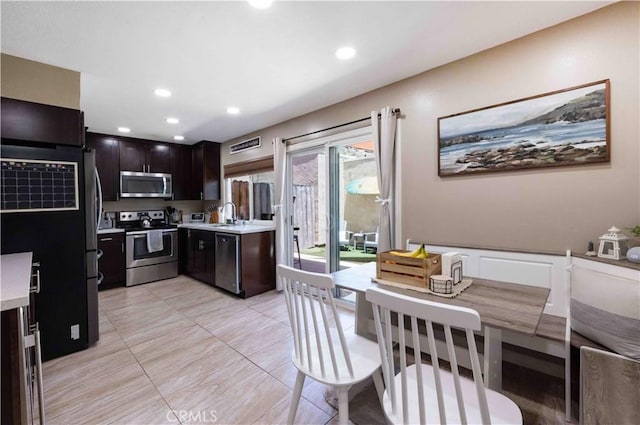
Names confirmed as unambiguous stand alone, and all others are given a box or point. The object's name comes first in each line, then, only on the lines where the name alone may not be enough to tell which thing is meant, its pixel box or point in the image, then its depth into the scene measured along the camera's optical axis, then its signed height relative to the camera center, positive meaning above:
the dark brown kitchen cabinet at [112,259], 4.02 -0.69
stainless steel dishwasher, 3.66 -0.70
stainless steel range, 4.23 -0.57
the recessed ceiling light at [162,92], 2.85 +1.23
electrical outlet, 2.35 -1.00
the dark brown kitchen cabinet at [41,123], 2.06 +0.70
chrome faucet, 4.85 -0.05
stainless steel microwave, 4.57 +0.45
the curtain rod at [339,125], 2.69 +0.96
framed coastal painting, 1.75 +0.52
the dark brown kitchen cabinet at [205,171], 5.05 +0.73
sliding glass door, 3.29 +0.16
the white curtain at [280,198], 3.88 +0.16
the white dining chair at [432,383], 0.85 -0.62
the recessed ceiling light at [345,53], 2.13 +1.21
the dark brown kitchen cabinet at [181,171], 5.12 +0.74
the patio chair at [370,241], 3.31 -0.39
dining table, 1.15 -0.46
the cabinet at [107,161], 4.38 +0.81
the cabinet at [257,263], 3.68 -0.73
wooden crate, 1.59 -0.36
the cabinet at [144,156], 4.62 +0.96
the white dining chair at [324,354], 1.24 -0.74
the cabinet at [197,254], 4.16 -0.69
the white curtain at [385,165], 2.69 +0.43
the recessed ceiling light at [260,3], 1.62 +1.21
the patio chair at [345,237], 3.51 -0.35
